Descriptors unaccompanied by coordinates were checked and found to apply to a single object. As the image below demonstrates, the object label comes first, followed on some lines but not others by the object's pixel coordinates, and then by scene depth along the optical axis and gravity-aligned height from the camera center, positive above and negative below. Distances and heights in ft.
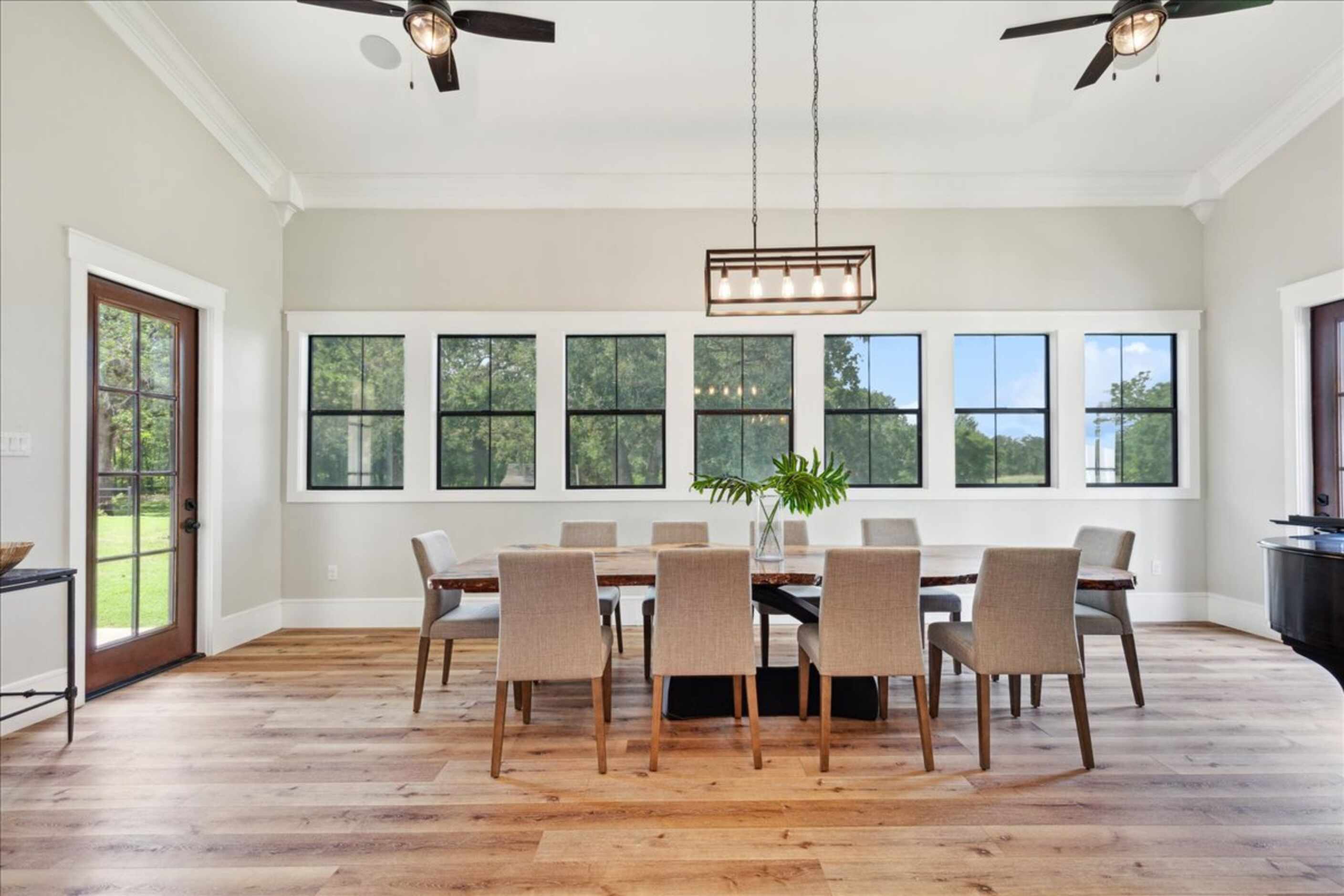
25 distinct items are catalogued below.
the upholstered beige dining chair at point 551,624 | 8.05 -2.15
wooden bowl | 8.13 -1.26
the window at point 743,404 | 16.22 +1.27
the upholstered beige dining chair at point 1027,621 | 8.13 -2.14
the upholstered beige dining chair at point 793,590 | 11.06 -2.42
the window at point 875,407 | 16.26 +1.18
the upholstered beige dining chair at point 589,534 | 13.24 -1.66
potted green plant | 10.02 -0.58
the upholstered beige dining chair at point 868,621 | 8.21 -2.13
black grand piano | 6.50 -1.49
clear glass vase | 10.37 -1.35
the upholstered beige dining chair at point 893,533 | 12.82 -1.58
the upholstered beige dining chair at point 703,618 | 8.22 -2.11
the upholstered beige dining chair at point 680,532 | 13.03 -1.60
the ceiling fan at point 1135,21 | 8.95 +6.17
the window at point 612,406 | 16.28 +1.21
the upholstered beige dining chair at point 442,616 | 10.11 -2.59
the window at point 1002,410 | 16.26 +1.11
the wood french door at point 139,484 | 11.28 -0.56
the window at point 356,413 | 16.22 +1.04
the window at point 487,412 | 16.25 +1.06
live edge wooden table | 8.94 -1.76
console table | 8.23 -1.92
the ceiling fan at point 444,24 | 9.07 +6.22
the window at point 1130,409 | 16.20 +1.12
